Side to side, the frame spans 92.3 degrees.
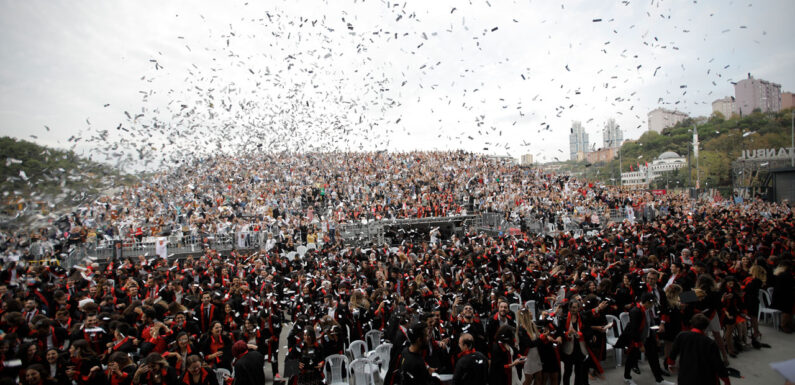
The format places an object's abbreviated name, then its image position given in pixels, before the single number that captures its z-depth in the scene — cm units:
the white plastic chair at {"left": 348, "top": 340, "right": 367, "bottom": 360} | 582
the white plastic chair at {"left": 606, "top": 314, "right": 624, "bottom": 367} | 641
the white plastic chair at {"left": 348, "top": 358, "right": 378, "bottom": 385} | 503
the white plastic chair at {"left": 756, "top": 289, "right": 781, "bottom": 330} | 749
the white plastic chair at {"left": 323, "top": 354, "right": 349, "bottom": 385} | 522
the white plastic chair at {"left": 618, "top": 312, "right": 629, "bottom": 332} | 643
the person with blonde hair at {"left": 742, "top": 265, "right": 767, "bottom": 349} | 678
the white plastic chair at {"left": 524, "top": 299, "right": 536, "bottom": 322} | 776
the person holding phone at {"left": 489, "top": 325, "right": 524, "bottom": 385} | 444
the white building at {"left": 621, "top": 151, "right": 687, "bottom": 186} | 9006
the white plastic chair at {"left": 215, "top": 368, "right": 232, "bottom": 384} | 505
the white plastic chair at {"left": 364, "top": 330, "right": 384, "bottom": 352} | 650
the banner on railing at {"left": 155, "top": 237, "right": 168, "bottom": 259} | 1265
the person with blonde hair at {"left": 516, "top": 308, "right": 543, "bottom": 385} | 470
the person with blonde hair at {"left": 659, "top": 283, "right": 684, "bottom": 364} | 558
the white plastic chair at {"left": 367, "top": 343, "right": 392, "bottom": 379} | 570
